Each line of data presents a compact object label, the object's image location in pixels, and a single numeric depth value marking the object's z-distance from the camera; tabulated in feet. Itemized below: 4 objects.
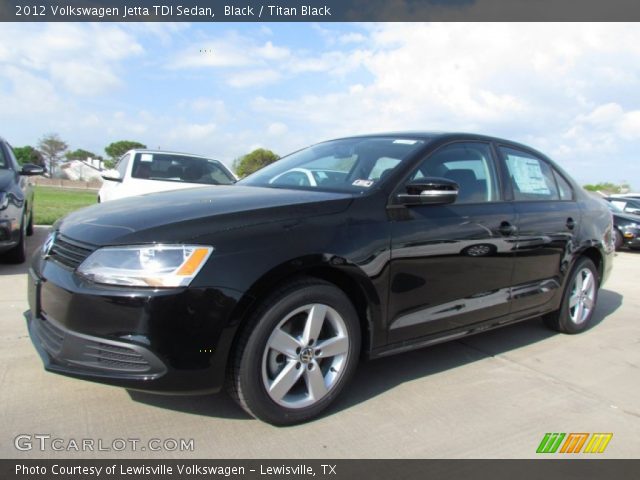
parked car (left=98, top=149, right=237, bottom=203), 23.58
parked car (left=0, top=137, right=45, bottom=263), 17.60
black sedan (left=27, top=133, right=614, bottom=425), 7.55
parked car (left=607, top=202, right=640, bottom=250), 39.24
